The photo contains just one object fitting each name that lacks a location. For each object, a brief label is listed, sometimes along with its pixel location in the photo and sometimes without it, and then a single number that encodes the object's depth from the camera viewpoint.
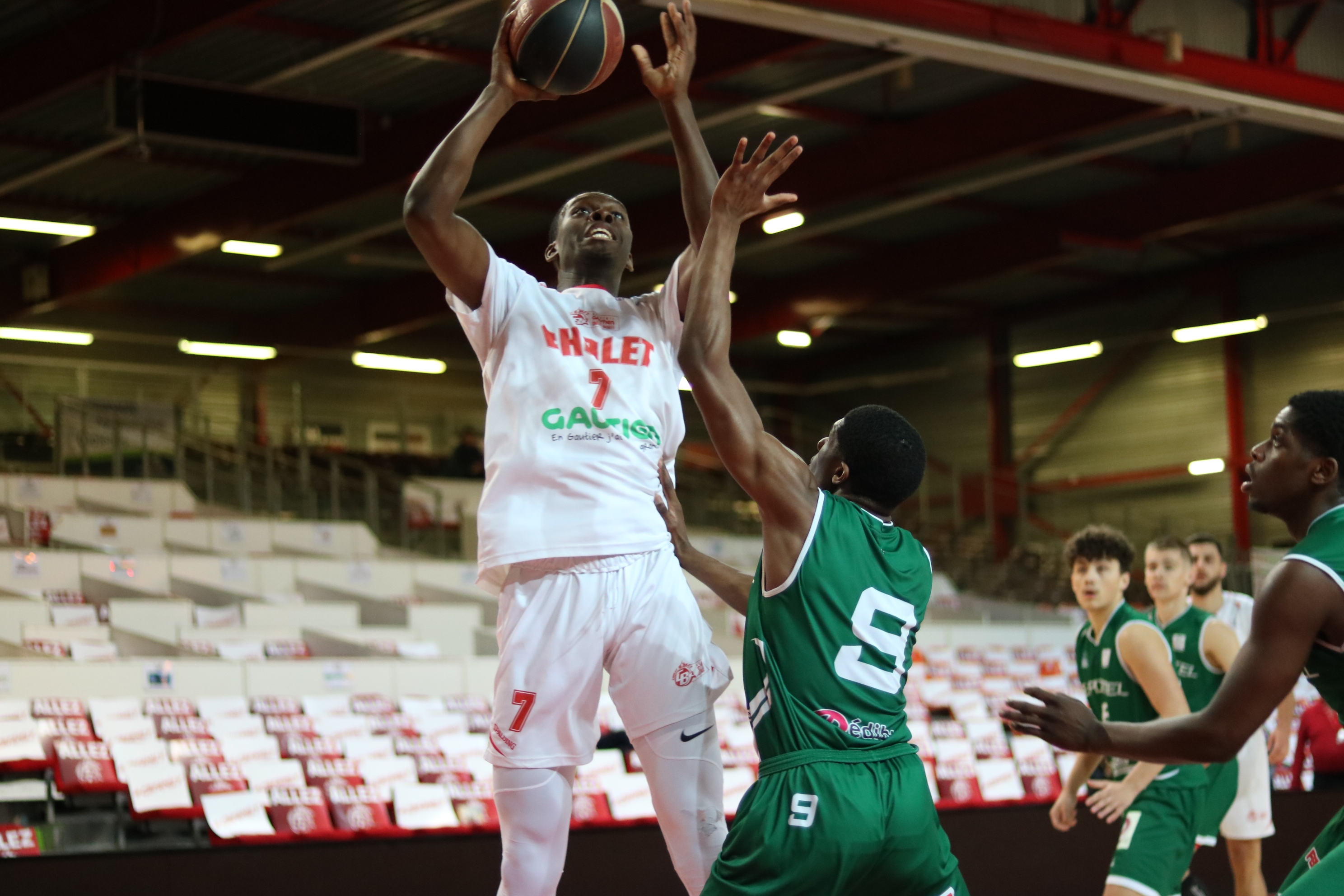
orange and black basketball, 3.71
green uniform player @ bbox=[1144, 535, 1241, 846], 6.38
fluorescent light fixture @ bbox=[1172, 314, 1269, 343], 21.31
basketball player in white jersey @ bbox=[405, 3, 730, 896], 3.62
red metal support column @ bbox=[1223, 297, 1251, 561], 21.78
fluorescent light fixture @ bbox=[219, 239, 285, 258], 16.63
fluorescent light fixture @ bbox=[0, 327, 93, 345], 20.89
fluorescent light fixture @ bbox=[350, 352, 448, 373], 23.22
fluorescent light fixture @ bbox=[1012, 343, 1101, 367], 23.52
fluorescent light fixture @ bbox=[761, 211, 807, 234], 16.33
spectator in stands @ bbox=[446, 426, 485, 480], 18.94
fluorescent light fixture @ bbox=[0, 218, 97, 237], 15.17
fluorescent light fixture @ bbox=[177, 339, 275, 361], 22.23
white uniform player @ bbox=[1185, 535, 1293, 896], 7.28
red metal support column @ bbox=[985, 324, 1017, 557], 24.86
